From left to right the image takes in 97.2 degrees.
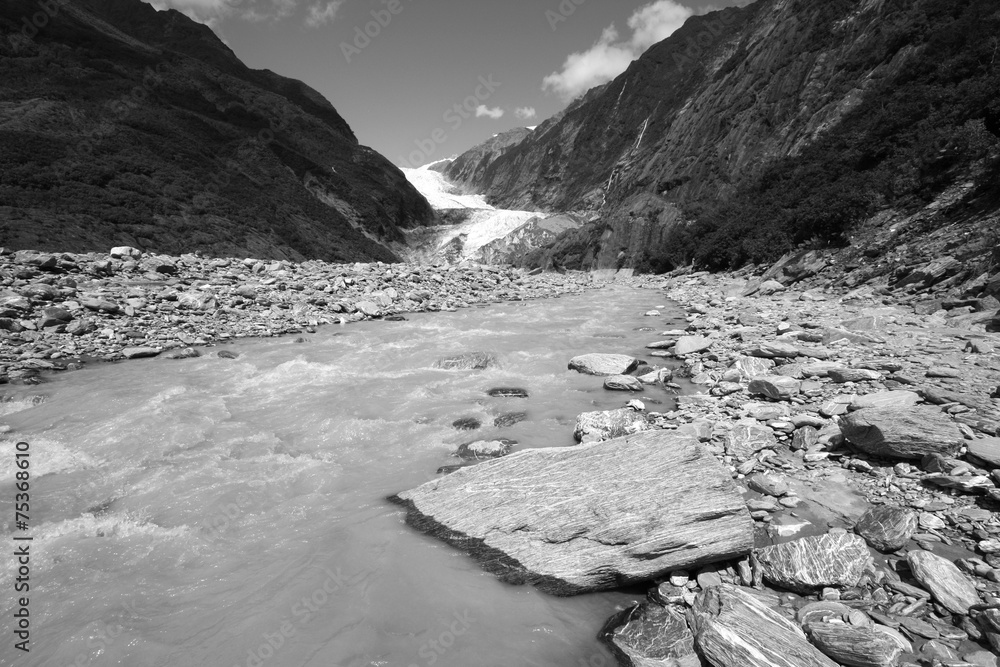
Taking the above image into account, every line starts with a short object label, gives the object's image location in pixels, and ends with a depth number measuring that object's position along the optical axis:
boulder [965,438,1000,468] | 3.63
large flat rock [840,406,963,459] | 3.97
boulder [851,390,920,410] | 4.97
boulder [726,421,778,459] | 4.79
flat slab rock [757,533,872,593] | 3.02
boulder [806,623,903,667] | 2.36
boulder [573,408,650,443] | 5.69
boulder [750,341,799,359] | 7.66
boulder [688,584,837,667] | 2.49
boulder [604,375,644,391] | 7.58
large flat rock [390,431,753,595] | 3.43
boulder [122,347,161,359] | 10.04
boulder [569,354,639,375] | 8.52
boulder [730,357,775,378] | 7.09
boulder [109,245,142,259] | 16.20
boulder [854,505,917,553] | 3.23
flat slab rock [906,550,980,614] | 2.62
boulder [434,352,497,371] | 9.54
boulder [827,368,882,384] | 6.00
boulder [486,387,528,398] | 7.79
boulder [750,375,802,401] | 5.99
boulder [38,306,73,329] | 10.66
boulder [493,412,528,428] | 6.62
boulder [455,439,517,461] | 5.66
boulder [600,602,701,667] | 2.76
